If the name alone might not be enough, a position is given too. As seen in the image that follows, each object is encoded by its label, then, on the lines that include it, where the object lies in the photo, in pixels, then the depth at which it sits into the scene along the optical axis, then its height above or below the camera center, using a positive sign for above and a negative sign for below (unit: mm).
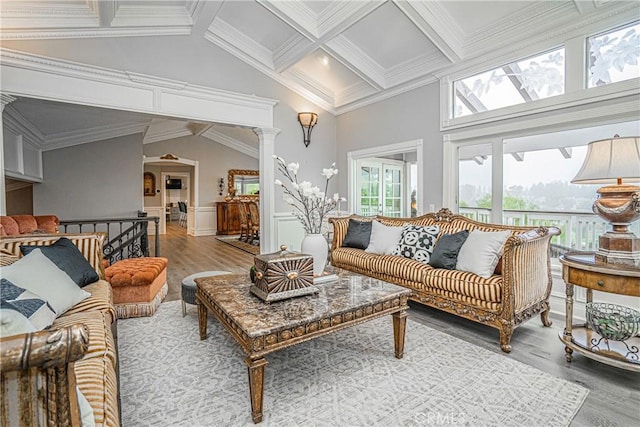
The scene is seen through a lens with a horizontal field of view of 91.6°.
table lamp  2033 +94
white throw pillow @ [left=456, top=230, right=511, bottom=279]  2648 -405
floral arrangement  2377 +84
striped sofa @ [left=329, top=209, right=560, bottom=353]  2367 -661
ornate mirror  9852 +823
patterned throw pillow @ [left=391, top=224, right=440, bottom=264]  3283 -386
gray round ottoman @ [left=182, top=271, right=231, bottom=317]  2891 -784
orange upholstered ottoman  2973 -794
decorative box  2006 -457
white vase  2451 -326
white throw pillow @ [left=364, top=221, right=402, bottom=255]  3670 -385
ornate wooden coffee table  1588 -624
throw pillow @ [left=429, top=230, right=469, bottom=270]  2895 -416
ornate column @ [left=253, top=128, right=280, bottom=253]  4895 +371
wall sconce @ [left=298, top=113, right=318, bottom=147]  5191 +1426
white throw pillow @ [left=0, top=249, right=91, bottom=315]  1729 -416
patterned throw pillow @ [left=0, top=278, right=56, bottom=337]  1354 -436
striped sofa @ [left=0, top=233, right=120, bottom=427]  652 -375
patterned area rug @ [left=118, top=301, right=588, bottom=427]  1631 -1088
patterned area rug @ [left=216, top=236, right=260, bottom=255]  6665 -885
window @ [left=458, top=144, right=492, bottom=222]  3762 +326
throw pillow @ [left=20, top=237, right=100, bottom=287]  2162 -371
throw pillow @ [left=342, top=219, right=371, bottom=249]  4004 -362
